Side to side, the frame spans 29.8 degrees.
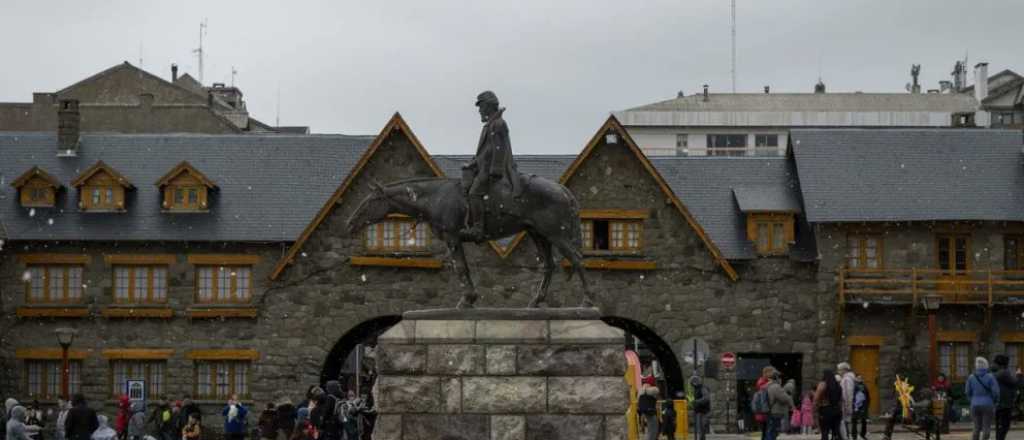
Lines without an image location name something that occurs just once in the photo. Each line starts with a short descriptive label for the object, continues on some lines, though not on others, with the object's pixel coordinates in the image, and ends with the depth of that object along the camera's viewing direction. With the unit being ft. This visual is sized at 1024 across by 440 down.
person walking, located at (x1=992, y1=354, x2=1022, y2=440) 100.99
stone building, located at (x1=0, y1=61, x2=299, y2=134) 224.53
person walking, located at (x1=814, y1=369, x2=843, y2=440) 102.99
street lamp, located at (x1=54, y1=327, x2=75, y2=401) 146.92
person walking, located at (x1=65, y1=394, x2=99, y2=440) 101.55
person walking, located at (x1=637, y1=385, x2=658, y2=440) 118.52
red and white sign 152.87
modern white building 284.41
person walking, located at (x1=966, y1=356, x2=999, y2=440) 95.30
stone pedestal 81.41
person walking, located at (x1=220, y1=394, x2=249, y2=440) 126.21
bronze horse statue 85.05
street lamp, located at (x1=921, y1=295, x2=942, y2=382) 144.25
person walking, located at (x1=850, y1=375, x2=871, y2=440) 117.70
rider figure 84.33
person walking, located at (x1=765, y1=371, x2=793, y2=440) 107.65
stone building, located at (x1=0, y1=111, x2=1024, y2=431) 162.09
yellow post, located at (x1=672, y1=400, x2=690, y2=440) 134.41
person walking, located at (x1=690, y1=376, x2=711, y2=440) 122.62
